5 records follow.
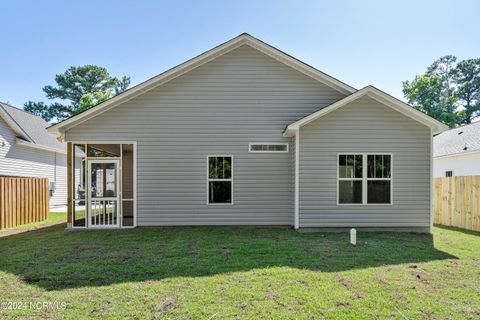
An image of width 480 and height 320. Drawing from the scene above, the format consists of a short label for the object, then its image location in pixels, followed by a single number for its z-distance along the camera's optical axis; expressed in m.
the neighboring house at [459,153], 14.66
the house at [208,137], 10.05
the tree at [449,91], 34.81
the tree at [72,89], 37.62
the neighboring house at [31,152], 14.68
